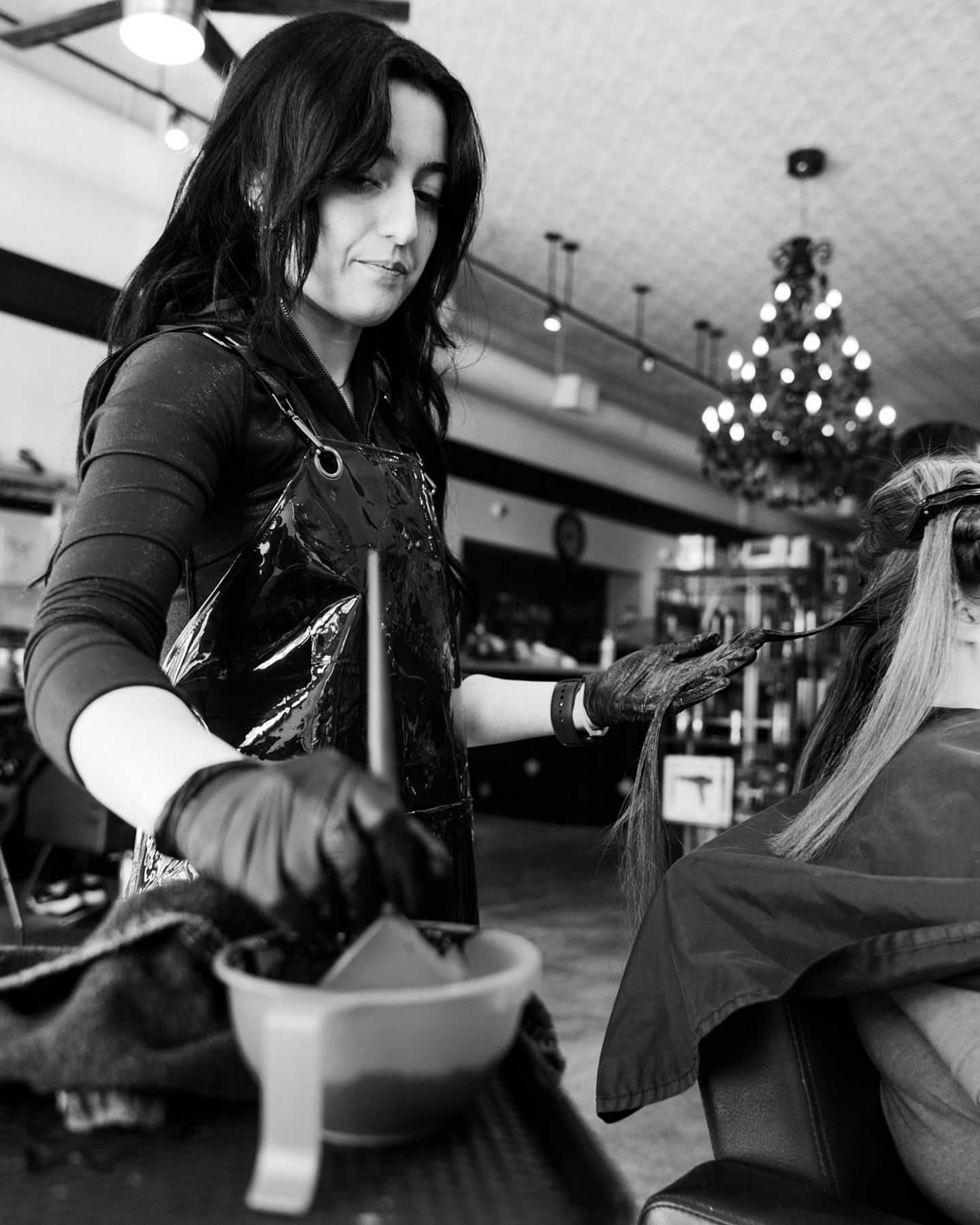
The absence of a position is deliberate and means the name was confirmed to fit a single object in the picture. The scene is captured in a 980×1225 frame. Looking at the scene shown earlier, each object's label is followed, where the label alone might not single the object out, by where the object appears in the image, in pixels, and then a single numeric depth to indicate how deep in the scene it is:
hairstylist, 0.78
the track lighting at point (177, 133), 4.22
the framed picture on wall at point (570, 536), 10.43
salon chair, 1.11
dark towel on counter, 0.51
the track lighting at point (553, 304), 6.09
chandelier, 5.16
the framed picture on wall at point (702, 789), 4.53
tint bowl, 0.40
